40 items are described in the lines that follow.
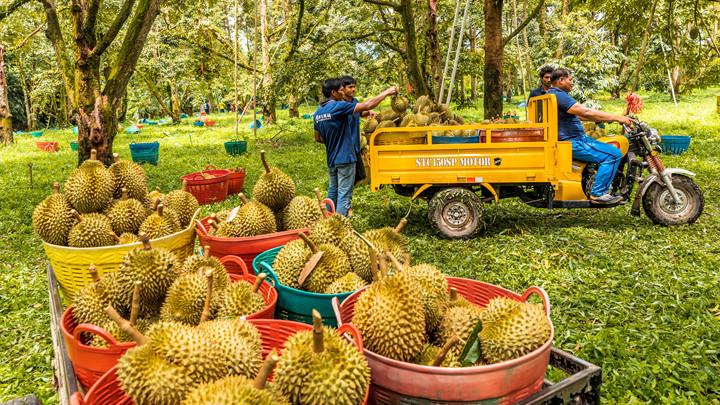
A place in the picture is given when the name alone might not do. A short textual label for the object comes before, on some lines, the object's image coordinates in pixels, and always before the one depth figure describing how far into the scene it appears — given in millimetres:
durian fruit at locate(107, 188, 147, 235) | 3104
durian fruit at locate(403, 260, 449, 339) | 1907
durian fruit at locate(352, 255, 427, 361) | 1676
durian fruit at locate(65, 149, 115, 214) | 3129
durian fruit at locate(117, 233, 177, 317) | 2211
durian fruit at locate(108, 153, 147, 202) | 3402
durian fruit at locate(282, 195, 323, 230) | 3336
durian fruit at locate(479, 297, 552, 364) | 1663
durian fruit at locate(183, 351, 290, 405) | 1314
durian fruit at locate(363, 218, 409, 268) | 2572
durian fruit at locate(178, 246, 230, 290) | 2262
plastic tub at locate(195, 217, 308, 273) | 2936
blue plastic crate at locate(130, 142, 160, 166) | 12406
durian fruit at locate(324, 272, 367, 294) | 2258
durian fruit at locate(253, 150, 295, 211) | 3391
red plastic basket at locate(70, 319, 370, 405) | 1554
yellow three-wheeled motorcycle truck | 5668
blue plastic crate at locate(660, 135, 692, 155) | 10484
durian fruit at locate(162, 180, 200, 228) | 3461
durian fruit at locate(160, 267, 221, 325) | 2062
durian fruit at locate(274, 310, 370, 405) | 1420
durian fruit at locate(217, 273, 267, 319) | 2080
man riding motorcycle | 5660
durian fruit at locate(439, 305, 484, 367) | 1822
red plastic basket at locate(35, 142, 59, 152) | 16406
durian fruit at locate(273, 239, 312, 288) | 2418
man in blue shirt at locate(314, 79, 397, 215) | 5531
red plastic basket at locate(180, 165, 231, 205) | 7742
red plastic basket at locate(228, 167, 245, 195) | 8320
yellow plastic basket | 2797
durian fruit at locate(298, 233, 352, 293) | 2355
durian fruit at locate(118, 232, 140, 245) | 2916
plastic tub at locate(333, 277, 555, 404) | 1488
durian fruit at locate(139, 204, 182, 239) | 2941
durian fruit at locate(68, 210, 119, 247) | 2900
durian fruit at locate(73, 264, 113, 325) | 2189
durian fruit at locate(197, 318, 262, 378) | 1577
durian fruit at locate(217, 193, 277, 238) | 3105
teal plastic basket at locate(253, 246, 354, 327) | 2221
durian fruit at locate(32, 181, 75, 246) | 3055
